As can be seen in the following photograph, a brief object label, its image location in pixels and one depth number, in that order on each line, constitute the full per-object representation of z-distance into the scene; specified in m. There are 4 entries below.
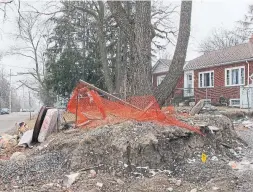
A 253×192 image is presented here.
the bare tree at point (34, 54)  50.57
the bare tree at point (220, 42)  55.00
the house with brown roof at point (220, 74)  23.36
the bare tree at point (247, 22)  43.20
